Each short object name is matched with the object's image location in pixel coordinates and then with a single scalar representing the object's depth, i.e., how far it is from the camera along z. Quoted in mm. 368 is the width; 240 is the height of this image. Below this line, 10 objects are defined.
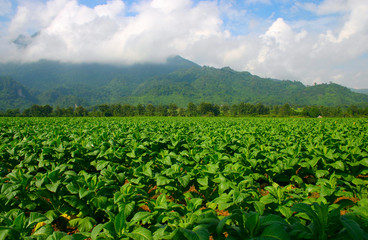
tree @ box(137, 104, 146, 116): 109250
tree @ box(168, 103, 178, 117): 107500
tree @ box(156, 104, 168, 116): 105438
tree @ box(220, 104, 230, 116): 113500
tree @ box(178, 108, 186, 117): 107350
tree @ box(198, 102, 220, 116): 105812
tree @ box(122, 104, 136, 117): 106625
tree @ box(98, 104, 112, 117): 99562
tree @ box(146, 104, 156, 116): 107825
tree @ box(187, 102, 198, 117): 103925
